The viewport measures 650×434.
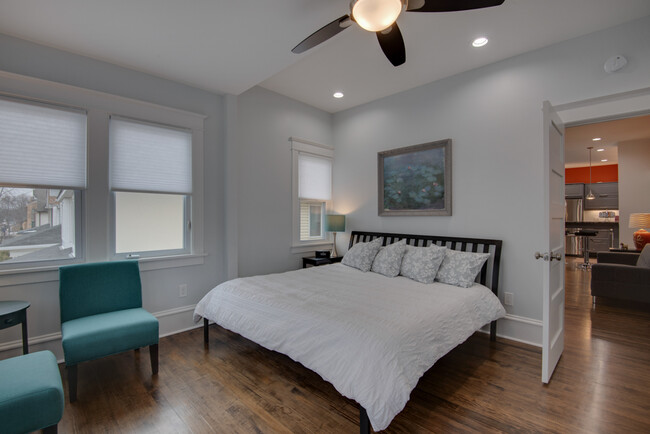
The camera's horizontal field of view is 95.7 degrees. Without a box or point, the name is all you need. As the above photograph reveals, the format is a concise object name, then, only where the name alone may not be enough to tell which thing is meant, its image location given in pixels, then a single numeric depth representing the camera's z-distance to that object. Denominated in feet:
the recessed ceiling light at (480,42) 9.08
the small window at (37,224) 8.00
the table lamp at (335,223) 14.80
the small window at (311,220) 15.02
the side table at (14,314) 6.72
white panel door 7.32
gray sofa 12.52
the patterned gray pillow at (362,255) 11.75
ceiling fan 5.27
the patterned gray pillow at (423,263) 9.95
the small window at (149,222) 9.70
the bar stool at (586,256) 21.62
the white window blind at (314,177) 14.71
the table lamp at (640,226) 16.30
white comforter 5.31
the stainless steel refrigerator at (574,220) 28.55
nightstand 13.80
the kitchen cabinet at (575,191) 28.78
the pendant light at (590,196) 27.81
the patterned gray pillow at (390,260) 10.85
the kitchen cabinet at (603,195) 27.02
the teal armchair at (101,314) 6.75
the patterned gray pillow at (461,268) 9.48
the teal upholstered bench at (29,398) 4.37
